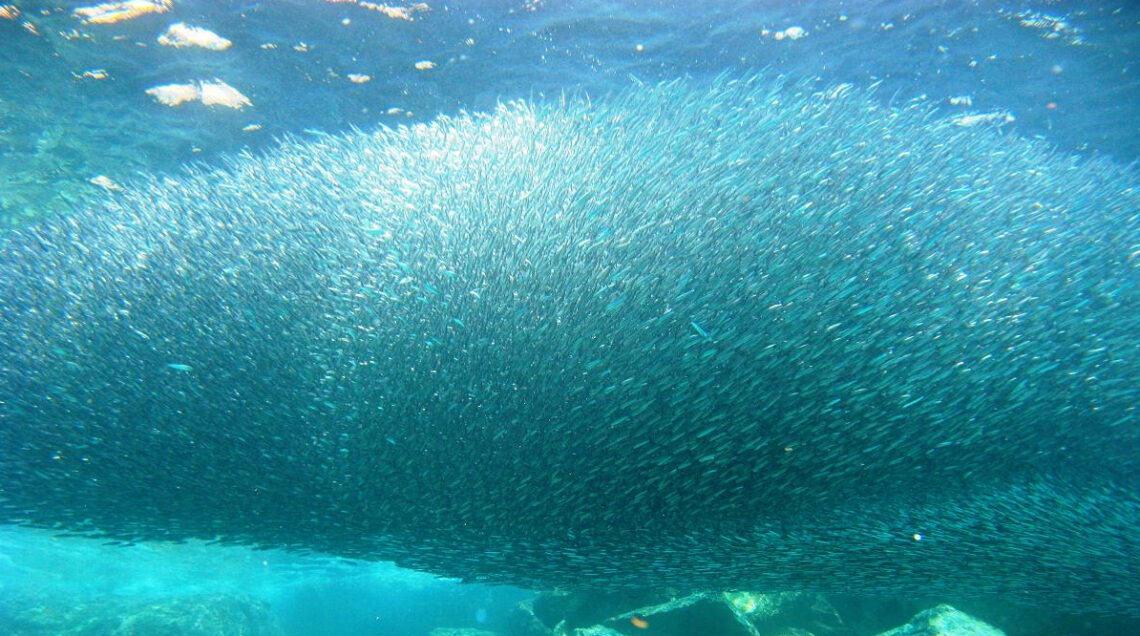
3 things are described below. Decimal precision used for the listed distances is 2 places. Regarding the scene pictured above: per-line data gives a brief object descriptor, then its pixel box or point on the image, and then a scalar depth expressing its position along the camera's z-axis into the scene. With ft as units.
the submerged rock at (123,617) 61.26
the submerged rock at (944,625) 24.50
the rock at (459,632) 63.10
